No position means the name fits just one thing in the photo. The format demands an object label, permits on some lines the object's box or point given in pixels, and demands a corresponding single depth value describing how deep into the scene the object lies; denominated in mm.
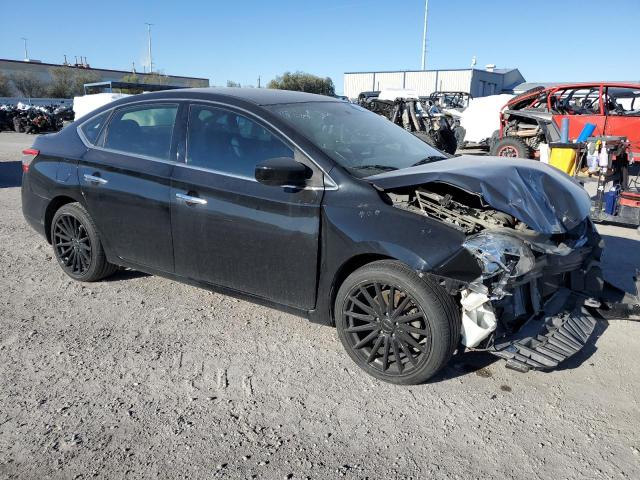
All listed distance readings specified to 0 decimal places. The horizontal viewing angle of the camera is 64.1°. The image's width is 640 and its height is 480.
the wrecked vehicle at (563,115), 11586
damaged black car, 2953
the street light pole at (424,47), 43969
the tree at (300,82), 57497
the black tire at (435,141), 13414
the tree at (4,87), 52625
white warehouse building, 47188
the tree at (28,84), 55625
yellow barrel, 7547
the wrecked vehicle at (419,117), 13703
